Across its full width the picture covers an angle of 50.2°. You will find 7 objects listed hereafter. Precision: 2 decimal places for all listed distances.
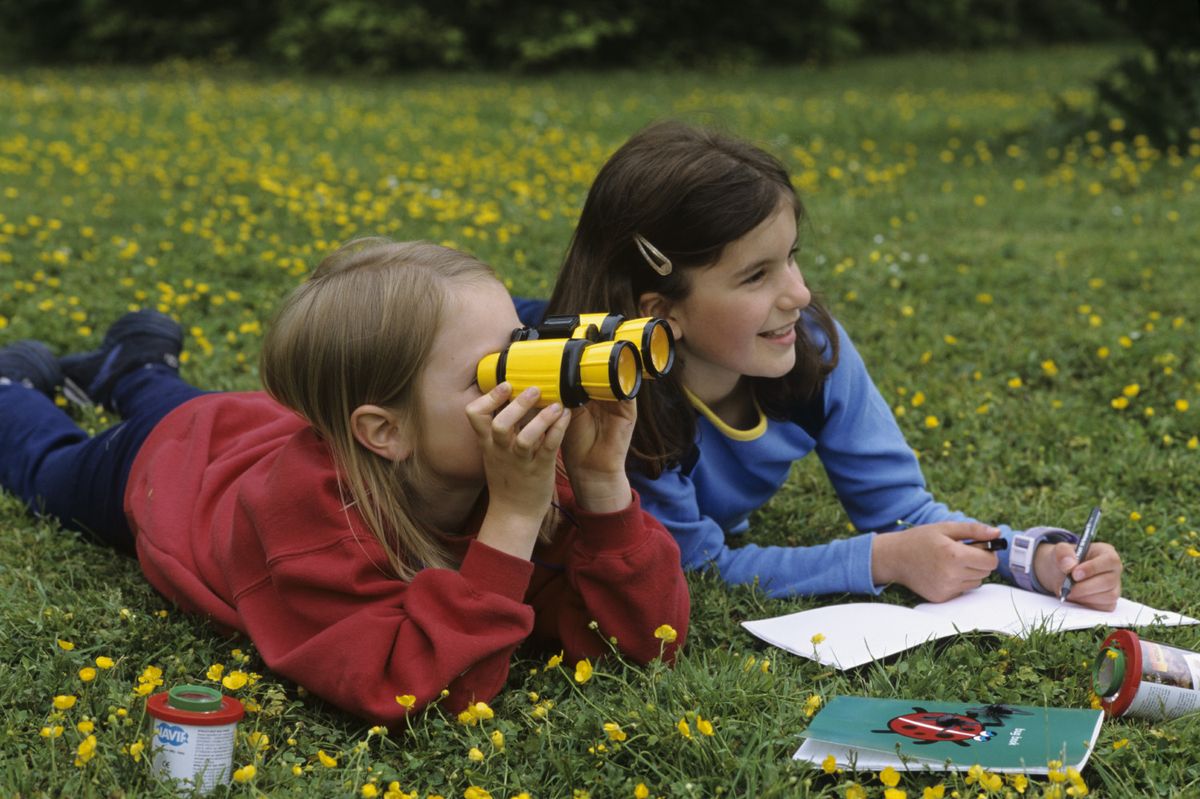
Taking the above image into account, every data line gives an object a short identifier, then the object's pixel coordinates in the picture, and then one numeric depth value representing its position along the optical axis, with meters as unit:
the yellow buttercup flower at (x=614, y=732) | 2.19
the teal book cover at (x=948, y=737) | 2.10
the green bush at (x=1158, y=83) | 8.43
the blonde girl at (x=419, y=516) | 2.30
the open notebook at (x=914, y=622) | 2.65
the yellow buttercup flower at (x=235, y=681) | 2.29
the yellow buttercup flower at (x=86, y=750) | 2.07
